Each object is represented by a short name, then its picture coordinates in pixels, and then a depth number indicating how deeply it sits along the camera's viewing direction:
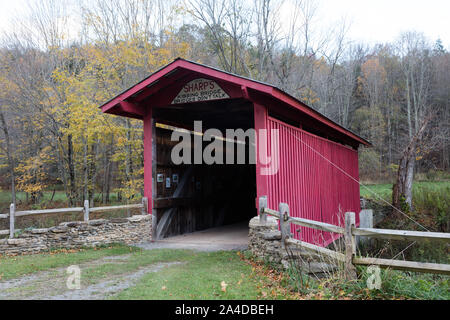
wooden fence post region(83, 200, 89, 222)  7.94
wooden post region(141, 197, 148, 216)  8.34
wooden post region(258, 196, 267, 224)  6.19
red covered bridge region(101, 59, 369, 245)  7.12
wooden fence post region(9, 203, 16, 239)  7.55
